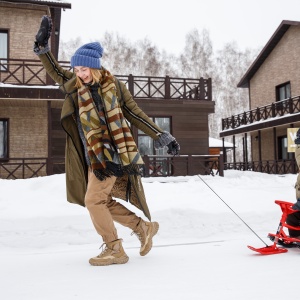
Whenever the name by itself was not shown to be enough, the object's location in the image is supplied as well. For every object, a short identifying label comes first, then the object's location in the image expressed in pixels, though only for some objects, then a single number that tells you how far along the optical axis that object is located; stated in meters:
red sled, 3.70
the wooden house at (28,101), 13.27
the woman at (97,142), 3.19
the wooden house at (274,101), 20.58
